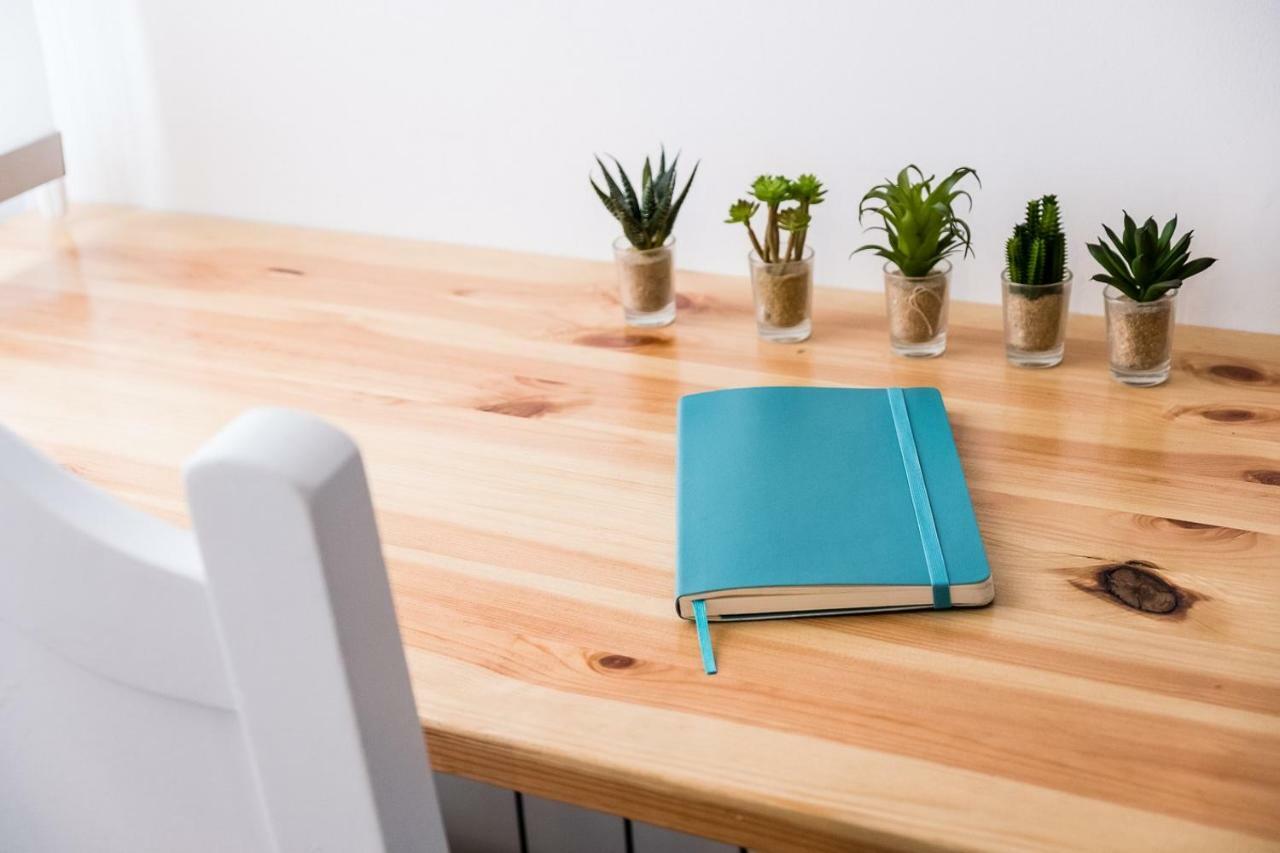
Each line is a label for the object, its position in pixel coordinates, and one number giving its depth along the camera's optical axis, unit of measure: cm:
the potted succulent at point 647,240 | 125
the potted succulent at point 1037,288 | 110
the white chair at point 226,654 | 42
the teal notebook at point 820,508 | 82
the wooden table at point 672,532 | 69
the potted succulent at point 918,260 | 113
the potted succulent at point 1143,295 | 105
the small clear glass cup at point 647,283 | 125
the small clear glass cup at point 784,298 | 120
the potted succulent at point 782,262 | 117
